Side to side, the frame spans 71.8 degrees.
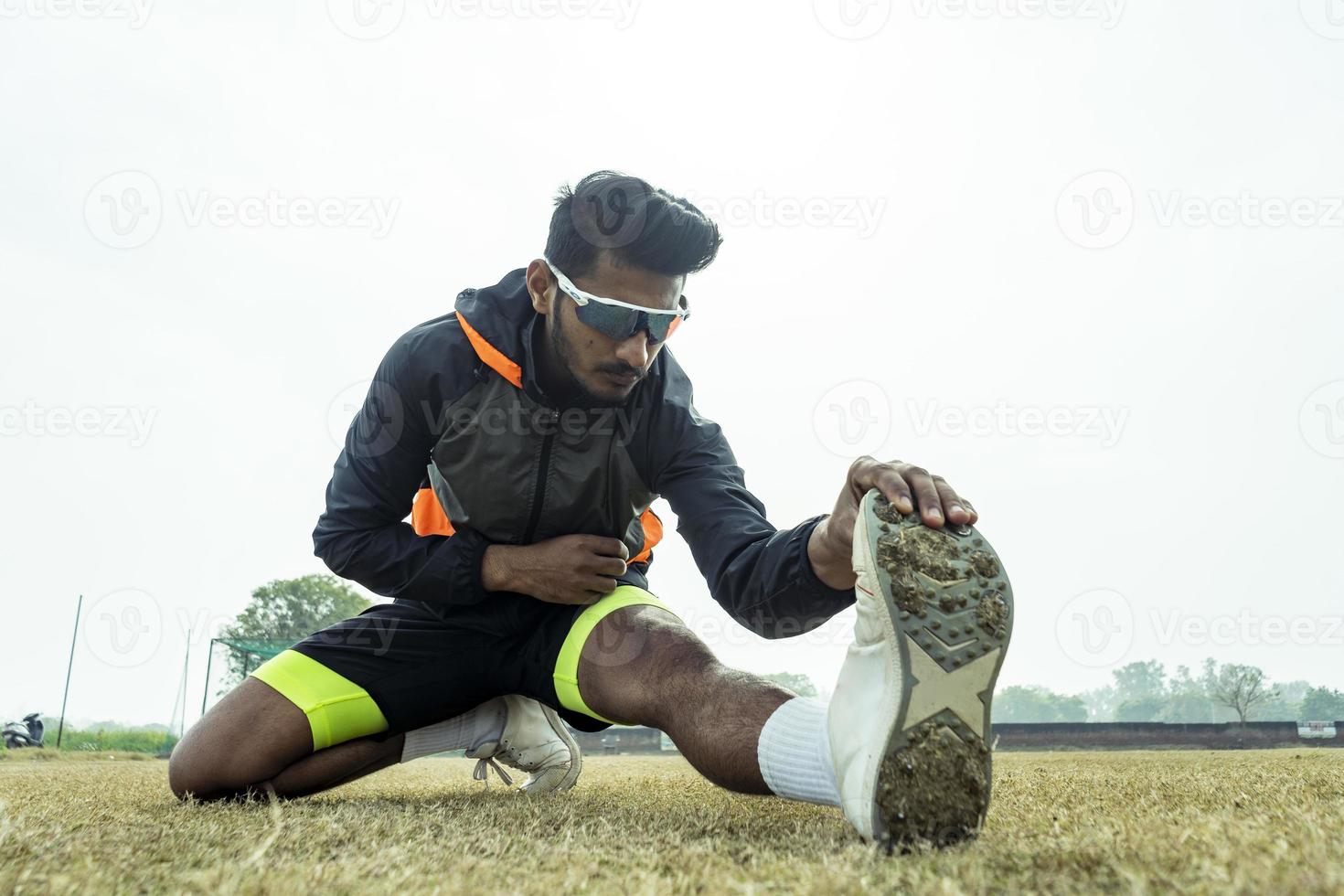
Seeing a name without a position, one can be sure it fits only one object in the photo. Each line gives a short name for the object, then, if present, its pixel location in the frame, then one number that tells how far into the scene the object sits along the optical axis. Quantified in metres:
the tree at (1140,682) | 110.06
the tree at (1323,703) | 67.31
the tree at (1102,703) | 112.57
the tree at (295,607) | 46.31
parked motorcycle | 16.52
